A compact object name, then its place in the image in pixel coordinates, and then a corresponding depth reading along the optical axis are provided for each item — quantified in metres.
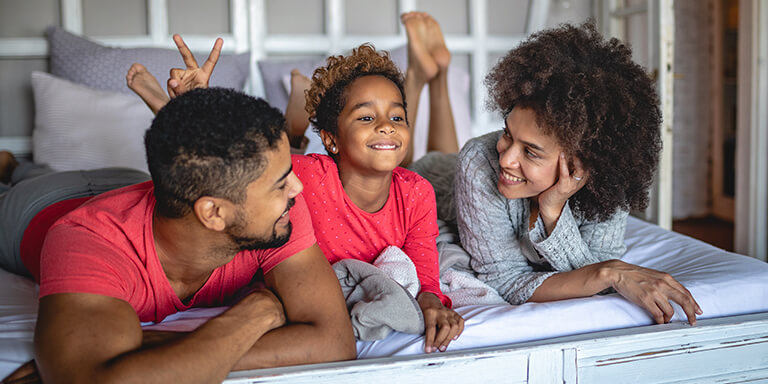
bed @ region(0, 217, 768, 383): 1.08
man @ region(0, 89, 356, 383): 0.92
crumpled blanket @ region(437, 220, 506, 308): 1.41
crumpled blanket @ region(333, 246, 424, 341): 1.14
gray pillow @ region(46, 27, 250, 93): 2.51
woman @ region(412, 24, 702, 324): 1.29
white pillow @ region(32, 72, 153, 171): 2.33
